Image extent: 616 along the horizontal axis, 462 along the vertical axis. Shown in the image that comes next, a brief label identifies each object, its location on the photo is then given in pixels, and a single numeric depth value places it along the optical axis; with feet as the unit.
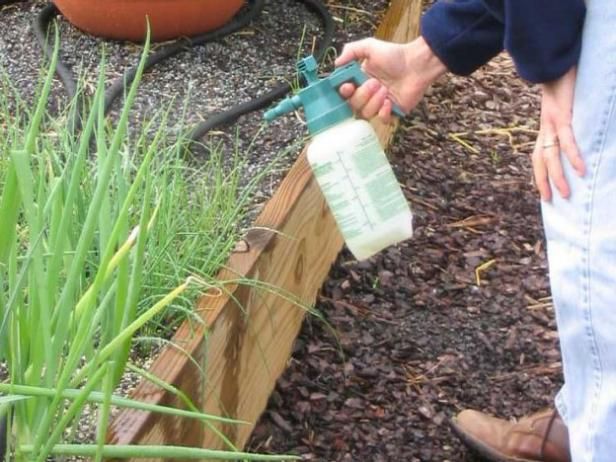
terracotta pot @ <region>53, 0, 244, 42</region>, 11.16
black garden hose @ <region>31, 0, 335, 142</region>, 10.45
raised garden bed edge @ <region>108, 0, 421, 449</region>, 6.72
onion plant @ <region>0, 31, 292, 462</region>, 4.57
